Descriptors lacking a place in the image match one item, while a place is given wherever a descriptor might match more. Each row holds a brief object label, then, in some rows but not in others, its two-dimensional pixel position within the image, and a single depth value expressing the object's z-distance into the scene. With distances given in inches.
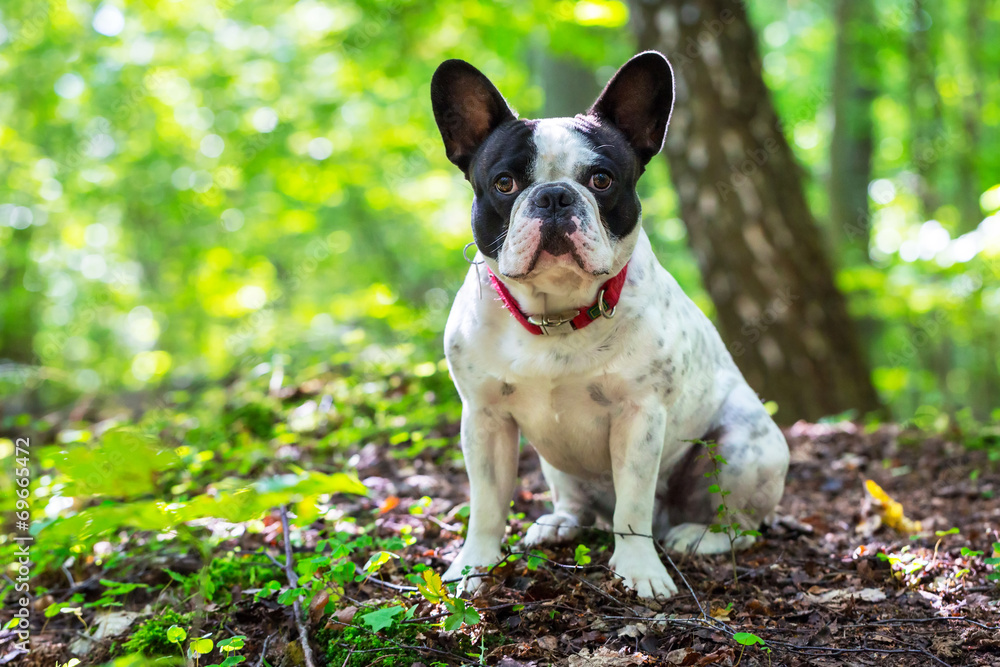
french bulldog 118.7
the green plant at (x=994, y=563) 116.3
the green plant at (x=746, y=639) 91.7
